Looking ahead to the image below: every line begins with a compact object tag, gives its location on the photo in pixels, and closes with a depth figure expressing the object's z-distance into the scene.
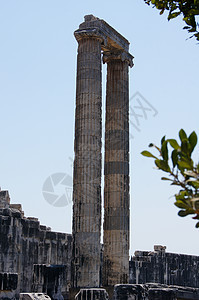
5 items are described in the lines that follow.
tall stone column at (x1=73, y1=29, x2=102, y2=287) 18.92
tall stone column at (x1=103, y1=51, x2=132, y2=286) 20.69
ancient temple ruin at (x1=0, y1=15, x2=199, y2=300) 18.38
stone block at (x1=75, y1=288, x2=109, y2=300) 12.38
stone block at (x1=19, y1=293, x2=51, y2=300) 11.35
